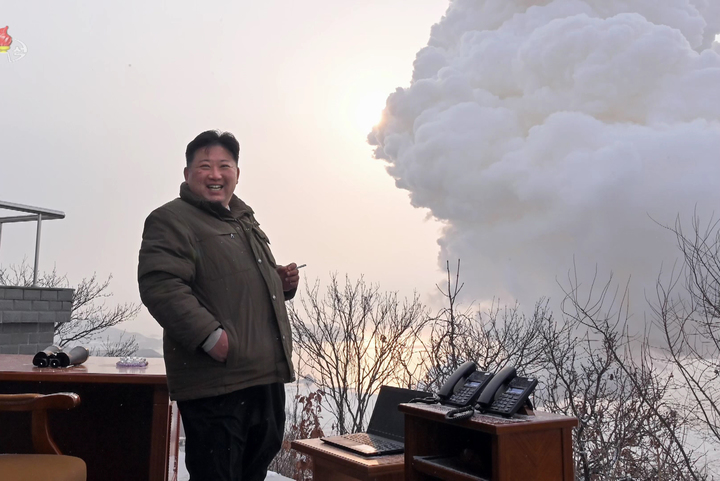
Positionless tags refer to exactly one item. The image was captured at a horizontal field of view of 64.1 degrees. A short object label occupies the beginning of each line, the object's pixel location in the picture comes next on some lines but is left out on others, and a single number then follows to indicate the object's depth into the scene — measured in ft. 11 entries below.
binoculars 7.45
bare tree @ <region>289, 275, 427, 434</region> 24.56
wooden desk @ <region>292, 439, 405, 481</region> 6.68
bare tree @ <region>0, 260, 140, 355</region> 53.11
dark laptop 7.43
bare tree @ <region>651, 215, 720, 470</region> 16.11
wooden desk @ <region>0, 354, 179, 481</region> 7.89
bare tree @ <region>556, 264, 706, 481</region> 16.52
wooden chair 5.64
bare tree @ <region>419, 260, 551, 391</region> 19.47
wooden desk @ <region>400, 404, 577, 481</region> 5.17
